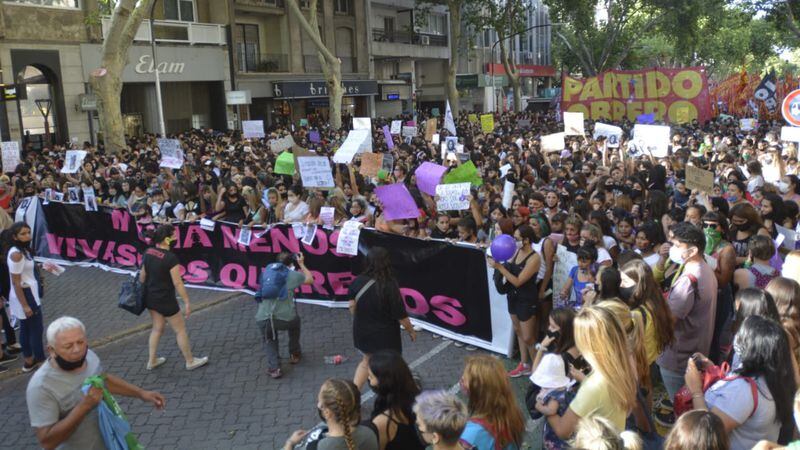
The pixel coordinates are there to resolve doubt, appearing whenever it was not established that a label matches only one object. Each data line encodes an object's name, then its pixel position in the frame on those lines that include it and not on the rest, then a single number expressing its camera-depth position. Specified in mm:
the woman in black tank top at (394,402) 3492
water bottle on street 6746
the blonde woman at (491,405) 3260
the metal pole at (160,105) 20884
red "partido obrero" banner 22703
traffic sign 9867
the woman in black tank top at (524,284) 5930
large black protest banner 7098
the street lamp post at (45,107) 22152
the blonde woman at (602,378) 3260
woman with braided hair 3150
